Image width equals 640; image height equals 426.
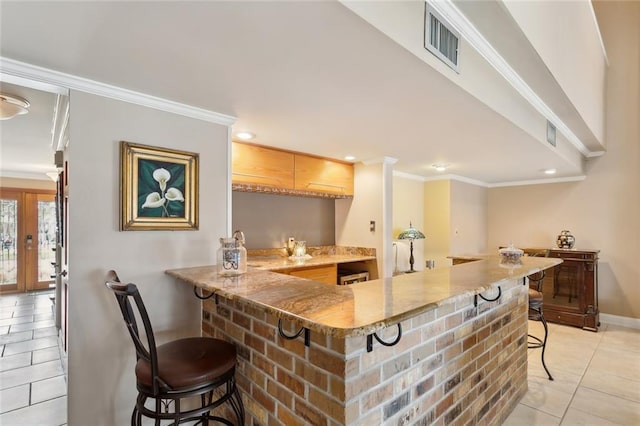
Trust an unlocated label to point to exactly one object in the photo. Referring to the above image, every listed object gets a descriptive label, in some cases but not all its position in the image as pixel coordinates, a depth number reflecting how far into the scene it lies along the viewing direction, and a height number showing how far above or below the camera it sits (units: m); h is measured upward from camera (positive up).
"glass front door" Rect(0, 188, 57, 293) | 5.65 -0.51
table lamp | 4.19 -0.31
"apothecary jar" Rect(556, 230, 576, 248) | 4.33 -0.39
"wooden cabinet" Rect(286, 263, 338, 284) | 3.03 -0.63
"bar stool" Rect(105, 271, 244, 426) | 1.25 -0.67
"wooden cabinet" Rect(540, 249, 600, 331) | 3.89 -1.02
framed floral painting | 1.82 +0.15
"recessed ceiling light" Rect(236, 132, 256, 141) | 2.62 +0.66
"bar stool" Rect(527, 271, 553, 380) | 2.61 -0.77
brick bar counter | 1.03 -0.57
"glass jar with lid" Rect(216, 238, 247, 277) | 1.83 -0.27
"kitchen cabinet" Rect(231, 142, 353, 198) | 2.89 +0.42
